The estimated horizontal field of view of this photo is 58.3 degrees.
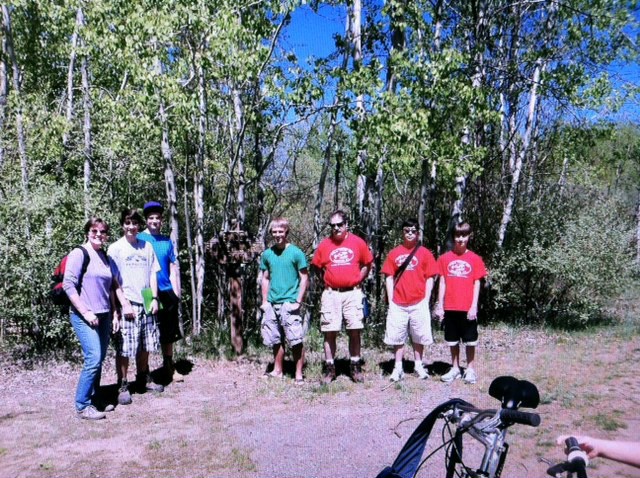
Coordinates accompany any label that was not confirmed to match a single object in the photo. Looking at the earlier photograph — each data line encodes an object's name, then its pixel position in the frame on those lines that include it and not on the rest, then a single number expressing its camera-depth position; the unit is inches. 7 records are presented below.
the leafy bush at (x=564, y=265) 368.8
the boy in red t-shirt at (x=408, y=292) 242.4
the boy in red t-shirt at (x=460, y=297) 237.3
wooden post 276.4
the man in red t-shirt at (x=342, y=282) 239.0
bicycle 72.2
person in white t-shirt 212.8
